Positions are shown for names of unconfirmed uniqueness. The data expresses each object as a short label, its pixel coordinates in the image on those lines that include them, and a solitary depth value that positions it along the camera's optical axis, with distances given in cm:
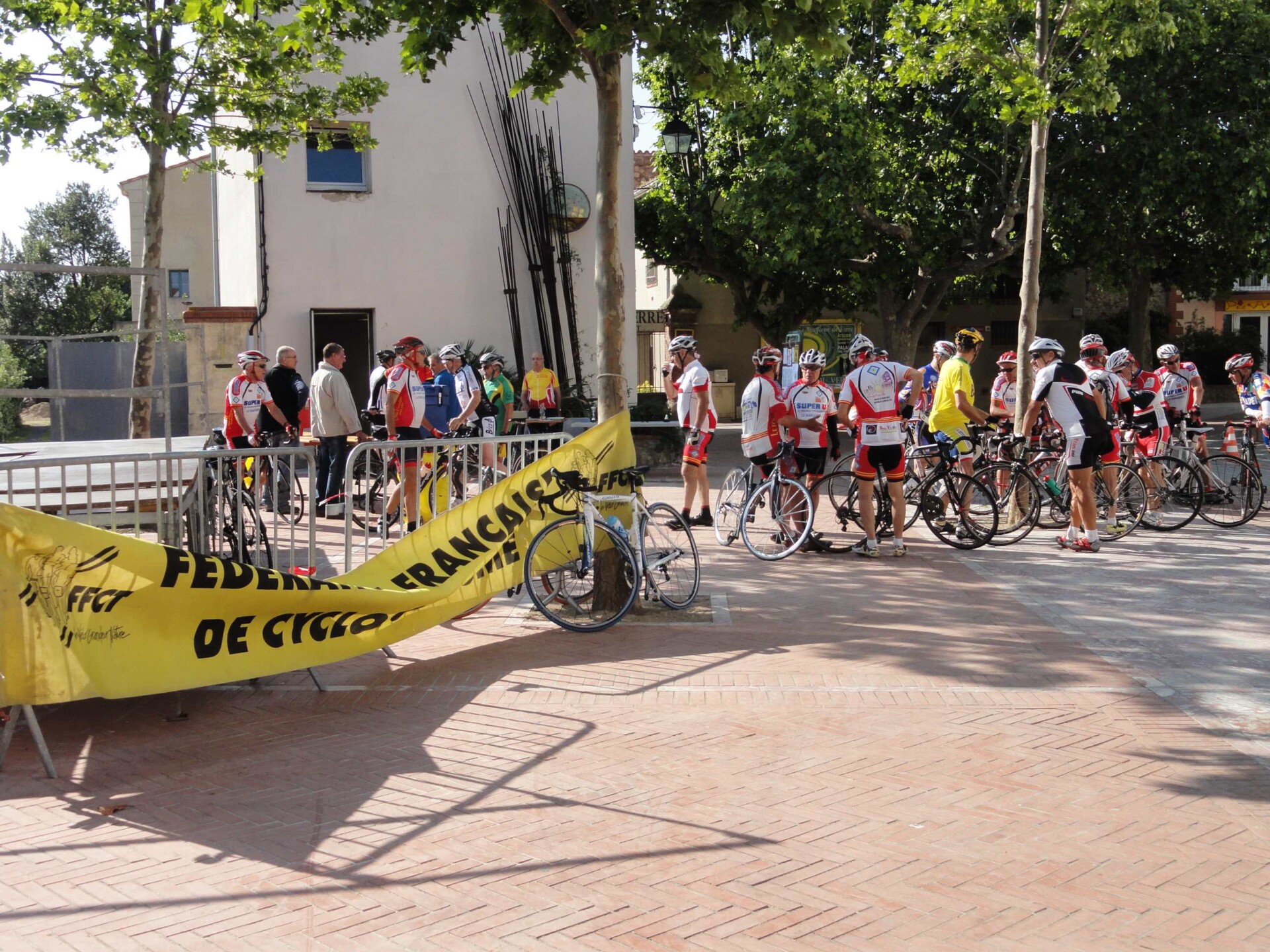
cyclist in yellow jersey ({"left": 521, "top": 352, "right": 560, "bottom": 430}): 1691
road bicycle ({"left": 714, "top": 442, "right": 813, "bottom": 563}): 1090
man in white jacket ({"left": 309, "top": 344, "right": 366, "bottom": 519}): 1266
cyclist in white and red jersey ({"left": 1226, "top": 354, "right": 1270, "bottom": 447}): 1406
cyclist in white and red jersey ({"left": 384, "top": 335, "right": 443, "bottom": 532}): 1228
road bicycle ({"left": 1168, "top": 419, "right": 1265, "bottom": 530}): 1276
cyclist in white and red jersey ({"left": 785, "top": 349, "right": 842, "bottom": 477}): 1130
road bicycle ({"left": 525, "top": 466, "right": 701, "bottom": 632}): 811
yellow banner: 529
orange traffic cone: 1363
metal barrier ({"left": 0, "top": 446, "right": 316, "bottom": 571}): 645
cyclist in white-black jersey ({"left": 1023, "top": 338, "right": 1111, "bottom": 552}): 1113
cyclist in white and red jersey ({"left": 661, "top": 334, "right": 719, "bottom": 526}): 1207
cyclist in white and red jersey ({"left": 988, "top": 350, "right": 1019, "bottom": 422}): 1430
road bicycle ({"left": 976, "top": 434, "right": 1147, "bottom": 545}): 1182
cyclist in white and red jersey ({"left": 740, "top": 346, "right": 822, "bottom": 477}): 1128
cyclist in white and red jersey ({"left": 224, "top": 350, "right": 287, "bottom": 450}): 1326
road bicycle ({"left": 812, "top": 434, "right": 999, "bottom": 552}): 1131
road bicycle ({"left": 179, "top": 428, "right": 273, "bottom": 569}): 700
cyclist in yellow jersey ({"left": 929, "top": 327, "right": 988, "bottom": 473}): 1253
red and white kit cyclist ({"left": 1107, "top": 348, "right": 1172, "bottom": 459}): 1347
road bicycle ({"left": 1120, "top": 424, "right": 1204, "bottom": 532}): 1263
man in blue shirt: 1394
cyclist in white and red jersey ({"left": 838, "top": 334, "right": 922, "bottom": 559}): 1082
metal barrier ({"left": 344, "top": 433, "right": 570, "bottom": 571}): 832
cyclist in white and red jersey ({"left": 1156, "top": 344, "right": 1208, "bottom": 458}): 1407
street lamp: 1819
